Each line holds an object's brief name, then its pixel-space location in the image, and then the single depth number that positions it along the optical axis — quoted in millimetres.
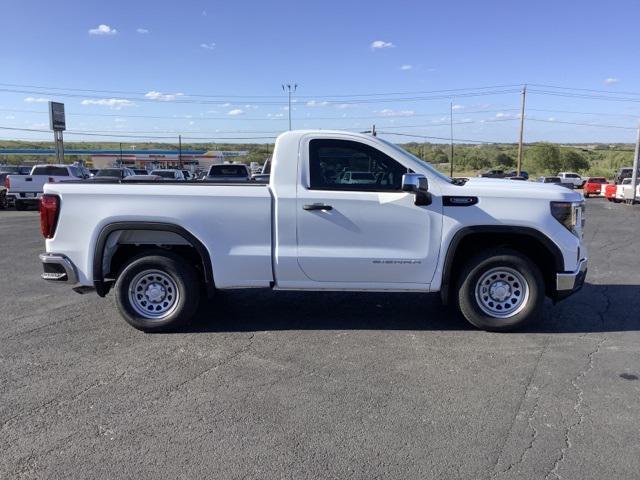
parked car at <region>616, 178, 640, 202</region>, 29156
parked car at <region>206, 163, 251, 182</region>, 22031
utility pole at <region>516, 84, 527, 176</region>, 59509
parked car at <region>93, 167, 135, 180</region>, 27319
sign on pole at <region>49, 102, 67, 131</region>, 49719
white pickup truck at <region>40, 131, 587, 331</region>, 5367
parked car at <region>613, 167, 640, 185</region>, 46844
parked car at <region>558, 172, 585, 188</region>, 49597
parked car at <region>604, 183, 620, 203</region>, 31841
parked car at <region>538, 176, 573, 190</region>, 39294
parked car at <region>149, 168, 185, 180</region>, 28125
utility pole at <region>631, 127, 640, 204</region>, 33375
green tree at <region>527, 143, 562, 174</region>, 81938
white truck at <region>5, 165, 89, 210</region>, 22219
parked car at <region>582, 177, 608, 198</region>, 39928
